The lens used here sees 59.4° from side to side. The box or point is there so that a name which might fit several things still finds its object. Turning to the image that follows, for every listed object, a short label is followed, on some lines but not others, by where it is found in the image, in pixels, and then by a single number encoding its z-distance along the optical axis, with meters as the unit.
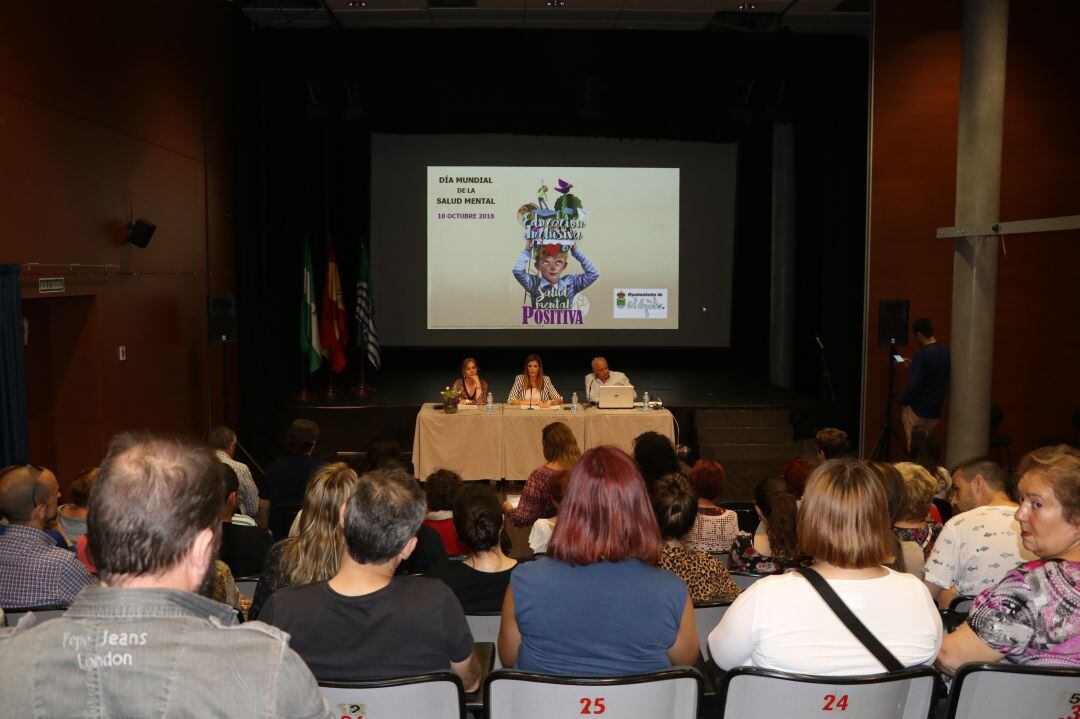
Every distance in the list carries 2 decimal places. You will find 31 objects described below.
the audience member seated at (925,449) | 5.06
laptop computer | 7.67
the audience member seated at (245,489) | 4.93
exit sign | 5.79
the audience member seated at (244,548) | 3.73
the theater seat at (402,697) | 2.04
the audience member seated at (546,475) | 4.96
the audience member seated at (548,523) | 4.10
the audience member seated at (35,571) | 2.99
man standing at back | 7.46
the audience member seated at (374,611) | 2.13
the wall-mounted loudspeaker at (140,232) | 6.96
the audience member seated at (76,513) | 3.86
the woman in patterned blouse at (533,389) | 7.94
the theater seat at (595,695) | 2.04
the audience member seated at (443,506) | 4.12
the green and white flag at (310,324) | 10.02
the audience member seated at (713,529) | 4.17
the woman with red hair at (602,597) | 2.22
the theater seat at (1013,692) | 2.11
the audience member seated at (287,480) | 5.06
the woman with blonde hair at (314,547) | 2.72
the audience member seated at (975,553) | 3.10
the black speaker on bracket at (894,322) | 8.00
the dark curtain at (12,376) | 5.20
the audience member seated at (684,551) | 3.06
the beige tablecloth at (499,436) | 7.60
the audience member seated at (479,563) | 3.04
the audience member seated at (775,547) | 3.33
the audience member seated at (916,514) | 3.70
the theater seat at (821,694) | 2.07
